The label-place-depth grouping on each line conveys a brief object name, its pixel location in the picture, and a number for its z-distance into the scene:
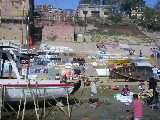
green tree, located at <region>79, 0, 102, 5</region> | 48.58
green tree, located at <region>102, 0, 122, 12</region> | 45.25
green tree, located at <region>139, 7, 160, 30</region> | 35.47
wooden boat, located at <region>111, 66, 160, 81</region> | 16.84
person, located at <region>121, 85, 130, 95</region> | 12.48
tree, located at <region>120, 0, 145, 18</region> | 39.99
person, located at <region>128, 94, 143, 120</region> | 7.67
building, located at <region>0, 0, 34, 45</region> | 25.99
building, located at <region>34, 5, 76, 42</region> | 28.50
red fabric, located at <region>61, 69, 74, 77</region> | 17.70
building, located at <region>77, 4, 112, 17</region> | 40.50
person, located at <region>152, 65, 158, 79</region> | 17.48
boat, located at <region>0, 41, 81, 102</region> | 9.78
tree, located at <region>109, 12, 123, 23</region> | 37.72
